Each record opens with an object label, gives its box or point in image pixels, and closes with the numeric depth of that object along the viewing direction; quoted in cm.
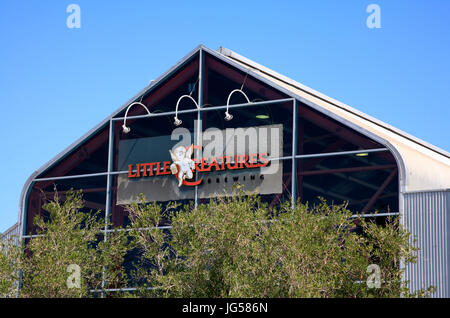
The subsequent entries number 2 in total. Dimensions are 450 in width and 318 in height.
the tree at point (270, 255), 2617
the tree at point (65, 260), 2969
